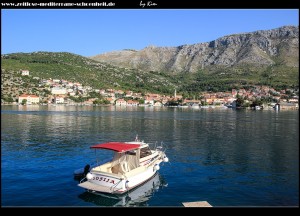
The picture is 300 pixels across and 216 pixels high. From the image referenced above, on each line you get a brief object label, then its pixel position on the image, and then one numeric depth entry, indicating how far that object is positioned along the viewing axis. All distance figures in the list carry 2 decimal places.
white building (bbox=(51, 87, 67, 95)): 181.50
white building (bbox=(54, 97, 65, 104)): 175.12
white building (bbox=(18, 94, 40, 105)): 157.85
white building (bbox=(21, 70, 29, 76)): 185.88
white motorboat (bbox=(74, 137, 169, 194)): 19.28
